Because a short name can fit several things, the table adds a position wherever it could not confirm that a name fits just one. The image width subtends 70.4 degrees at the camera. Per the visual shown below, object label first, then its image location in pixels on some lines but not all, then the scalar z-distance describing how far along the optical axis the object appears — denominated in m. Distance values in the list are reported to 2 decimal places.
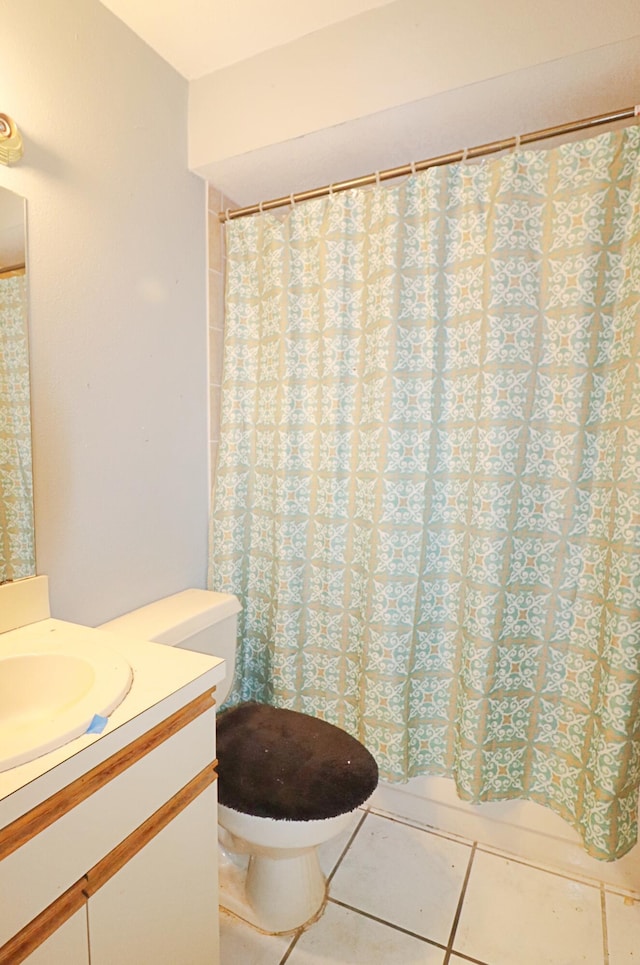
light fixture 0.92
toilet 1.05
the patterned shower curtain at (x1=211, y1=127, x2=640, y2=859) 1.14
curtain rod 1.09
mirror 0.97
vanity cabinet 0.57
